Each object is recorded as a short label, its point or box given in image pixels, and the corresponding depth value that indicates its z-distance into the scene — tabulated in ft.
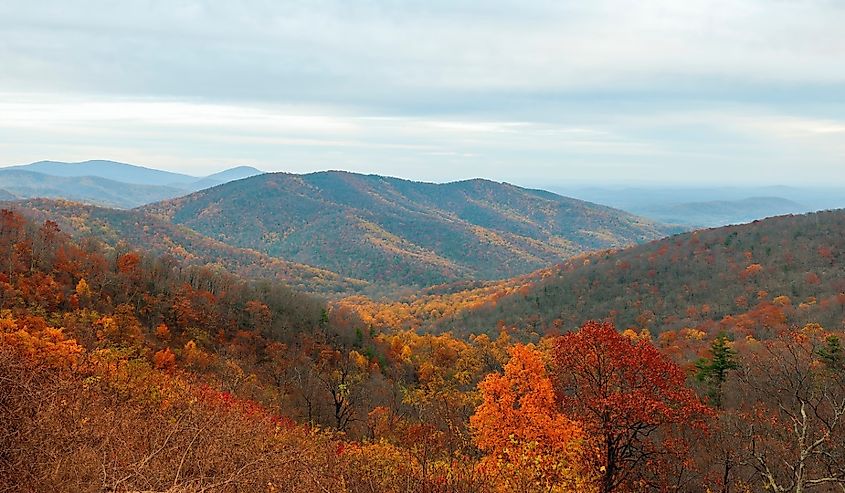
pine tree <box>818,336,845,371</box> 94.38
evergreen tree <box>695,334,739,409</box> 122.01
